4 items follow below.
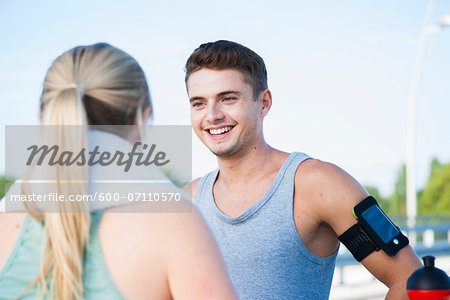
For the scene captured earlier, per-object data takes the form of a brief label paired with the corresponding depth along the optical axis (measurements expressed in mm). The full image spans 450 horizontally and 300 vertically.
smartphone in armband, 2721
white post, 20453
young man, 2916
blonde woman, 1678
